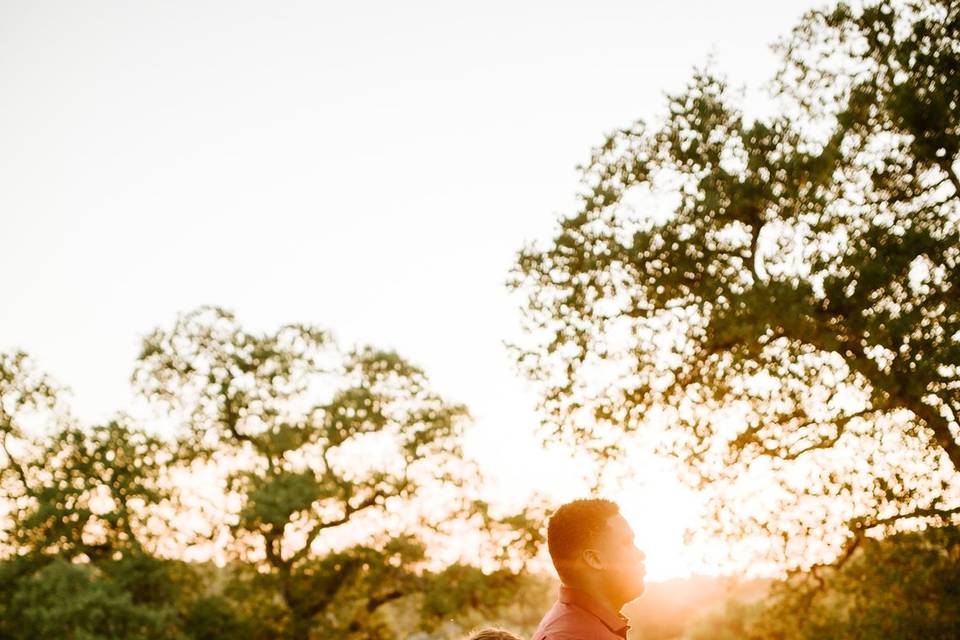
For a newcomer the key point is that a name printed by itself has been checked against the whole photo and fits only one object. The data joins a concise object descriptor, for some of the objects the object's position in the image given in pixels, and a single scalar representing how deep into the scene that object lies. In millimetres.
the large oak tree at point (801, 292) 12555
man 3520
